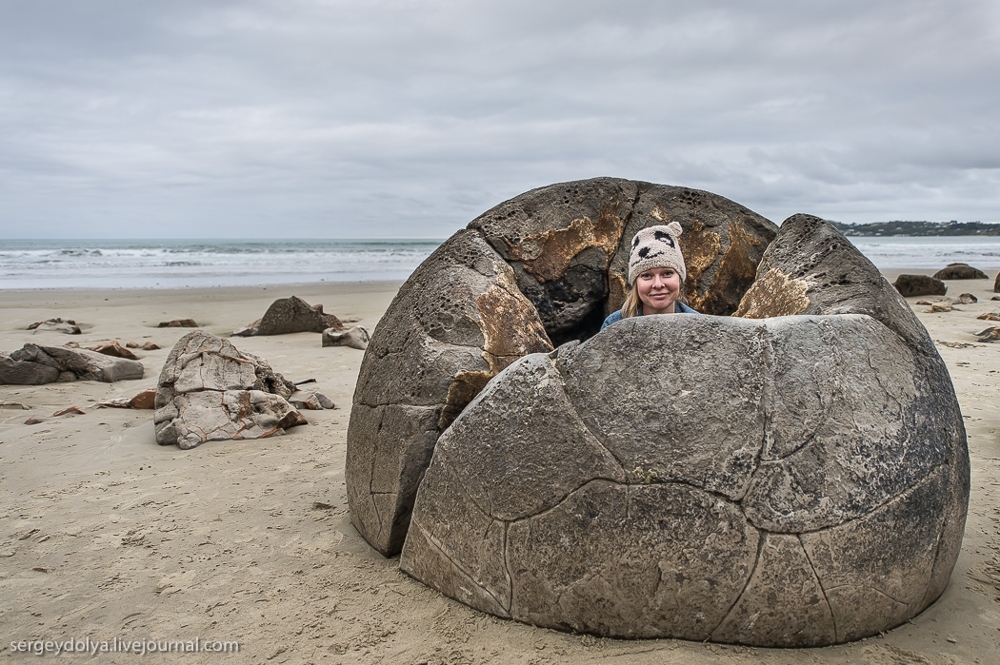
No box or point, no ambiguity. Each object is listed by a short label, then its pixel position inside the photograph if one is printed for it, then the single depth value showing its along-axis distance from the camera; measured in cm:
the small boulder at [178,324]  1075
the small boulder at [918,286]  1302
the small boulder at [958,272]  1650
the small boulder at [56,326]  984
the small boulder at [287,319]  975
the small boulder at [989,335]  817
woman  320
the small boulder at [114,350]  770
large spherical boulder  235
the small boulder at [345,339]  884
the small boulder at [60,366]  673
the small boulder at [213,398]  514
